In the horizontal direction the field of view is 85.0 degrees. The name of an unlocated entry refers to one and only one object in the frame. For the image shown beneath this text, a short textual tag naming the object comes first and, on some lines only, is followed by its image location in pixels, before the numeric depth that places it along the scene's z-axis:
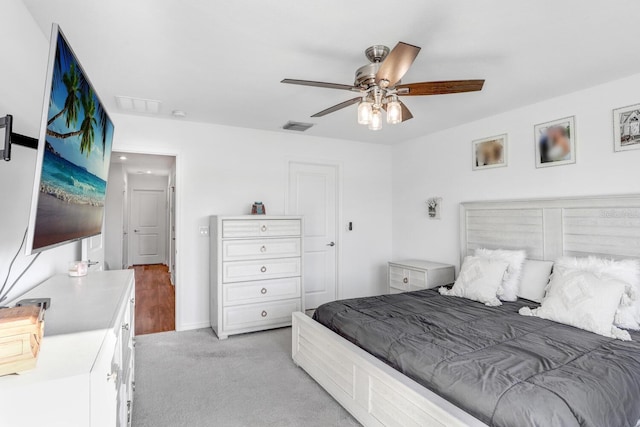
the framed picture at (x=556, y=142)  3.09
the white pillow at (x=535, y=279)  2.97
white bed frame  1.79
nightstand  3.92
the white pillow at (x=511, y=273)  3.05
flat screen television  1.09
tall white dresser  3.70
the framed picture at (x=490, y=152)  3.66
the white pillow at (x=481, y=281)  3.01
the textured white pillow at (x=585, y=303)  2.25
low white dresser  0.84
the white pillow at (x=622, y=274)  2.34
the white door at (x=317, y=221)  4.68
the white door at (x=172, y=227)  6.63
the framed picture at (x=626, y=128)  2.69
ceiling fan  2.01
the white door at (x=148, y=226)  9.08
